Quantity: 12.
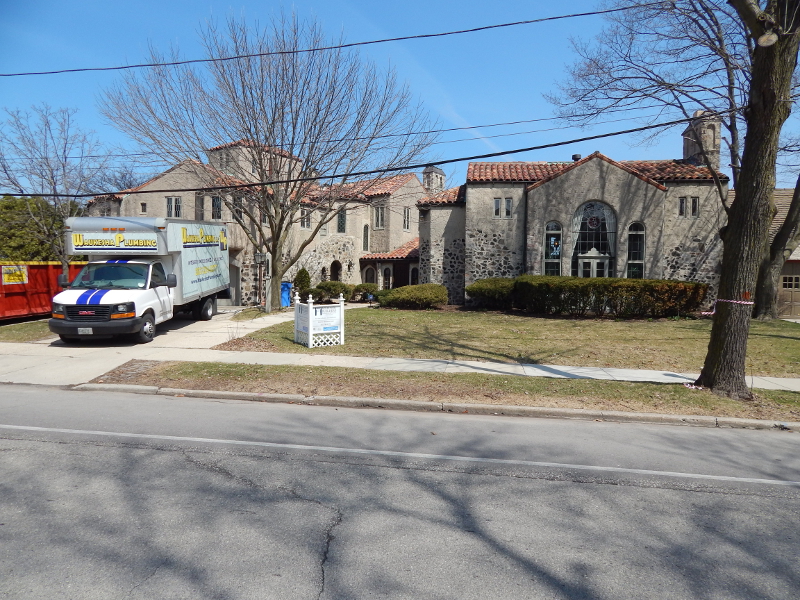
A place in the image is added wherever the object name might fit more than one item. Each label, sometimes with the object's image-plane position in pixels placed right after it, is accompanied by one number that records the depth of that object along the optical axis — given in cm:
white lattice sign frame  1302
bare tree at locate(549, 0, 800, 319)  1273
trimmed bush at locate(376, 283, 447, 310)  2261
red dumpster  1742
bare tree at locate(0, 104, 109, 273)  2063
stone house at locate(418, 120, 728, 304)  2325
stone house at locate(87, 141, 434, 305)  2083
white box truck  1304
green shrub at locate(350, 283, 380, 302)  3022
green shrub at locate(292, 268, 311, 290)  2762
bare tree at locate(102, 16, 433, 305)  1881
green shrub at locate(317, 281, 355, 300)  2847
